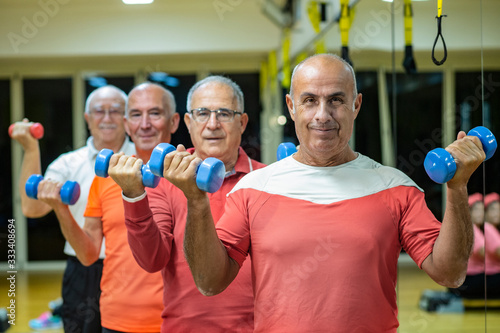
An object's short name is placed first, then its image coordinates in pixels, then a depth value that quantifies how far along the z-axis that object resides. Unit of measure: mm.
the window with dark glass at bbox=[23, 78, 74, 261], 7246
